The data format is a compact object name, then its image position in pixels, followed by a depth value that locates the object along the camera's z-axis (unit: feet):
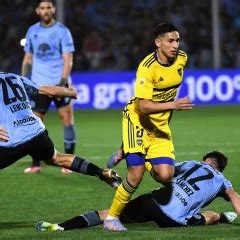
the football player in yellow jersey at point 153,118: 52.11
